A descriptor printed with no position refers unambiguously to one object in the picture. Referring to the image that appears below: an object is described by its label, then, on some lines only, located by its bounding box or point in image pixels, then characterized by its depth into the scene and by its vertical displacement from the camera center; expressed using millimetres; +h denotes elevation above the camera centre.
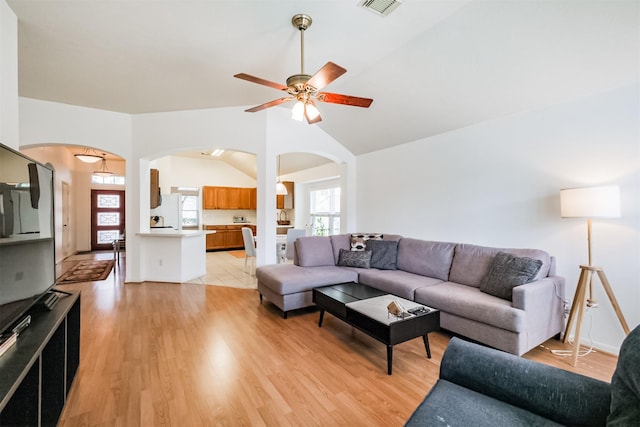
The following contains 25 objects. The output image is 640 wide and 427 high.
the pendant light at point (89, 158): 6479 +1262
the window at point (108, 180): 8602 +1022
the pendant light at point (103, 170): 7660 +1299
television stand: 1166 -805
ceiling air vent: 2231 +1640
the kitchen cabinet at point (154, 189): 6369 +536
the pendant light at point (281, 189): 6468 +521
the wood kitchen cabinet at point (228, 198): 8758 +463
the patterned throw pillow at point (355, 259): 4043 -674
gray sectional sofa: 2443 -812
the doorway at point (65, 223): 7094 -248
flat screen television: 1397 -121
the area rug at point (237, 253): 7789 -1180
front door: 8664 -124
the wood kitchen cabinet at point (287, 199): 8234 +377
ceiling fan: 2229 +1024
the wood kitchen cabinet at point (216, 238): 8472 -765
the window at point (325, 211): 7266 +20
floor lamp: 2289 -24
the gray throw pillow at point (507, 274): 2605 -595
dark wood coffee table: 2240 -896
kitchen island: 4844 -752
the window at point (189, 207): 8820 +174
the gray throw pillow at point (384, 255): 4008 -615
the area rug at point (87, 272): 5070 -1157
